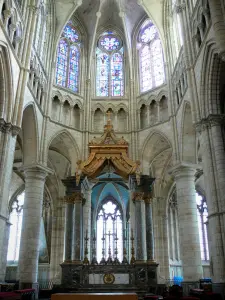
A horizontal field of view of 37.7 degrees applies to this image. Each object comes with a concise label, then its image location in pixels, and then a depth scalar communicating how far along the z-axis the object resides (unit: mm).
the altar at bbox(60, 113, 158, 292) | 13773
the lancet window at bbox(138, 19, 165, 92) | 25188
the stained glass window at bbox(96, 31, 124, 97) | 26609
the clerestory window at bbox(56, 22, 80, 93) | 25453
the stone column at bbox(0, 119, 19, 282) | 14031
